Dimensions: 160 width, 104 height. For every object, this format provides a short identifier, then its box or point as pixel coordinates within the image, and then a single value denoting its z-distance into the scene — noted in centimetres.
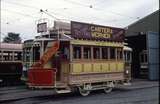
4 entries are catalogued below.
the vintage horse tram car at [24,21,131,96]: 1175
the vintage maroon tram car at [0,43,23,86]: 1638
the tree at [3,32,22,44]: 4773
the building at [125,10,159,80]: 2101
